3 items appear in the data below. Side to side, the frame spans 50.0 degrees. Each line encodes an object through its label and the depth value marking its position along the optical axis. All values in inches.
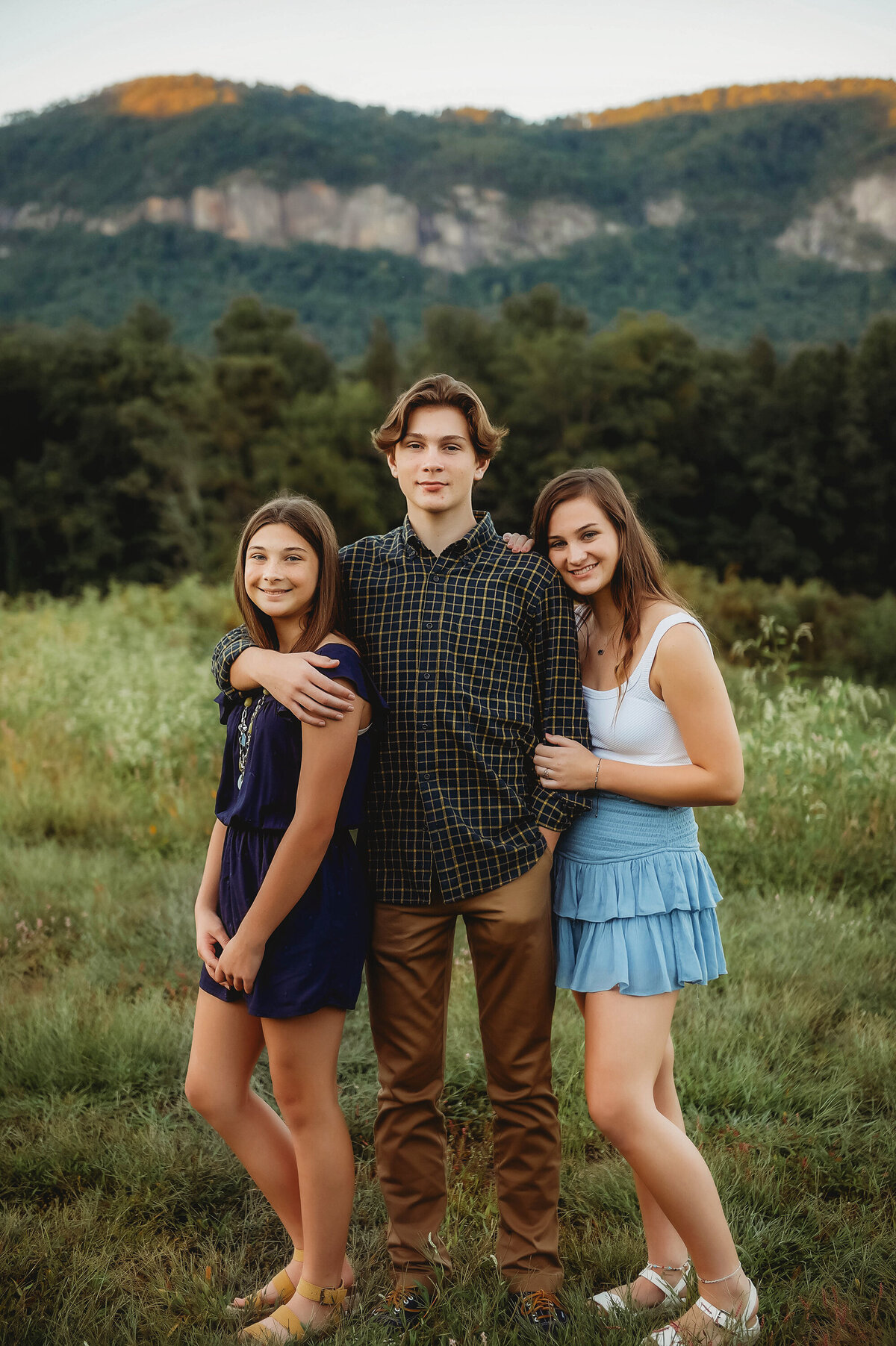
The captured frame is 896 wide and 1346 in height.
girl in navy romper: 80.0
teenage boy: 86.3
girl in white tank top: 80.0
